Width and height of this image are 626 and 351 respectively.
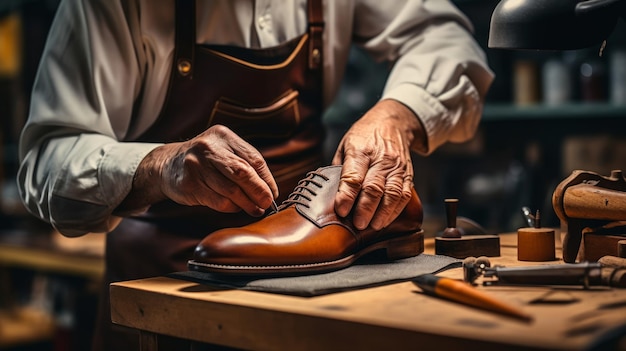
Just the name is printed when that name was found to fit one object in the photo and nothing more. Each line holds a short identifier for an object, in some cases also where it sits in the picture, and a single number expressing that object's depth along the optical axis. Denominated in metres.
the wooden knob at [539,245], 1.26
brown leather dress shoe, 1.08
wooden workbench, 0.79
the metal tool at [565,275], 0.99
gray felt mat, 1.02
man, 1.35
